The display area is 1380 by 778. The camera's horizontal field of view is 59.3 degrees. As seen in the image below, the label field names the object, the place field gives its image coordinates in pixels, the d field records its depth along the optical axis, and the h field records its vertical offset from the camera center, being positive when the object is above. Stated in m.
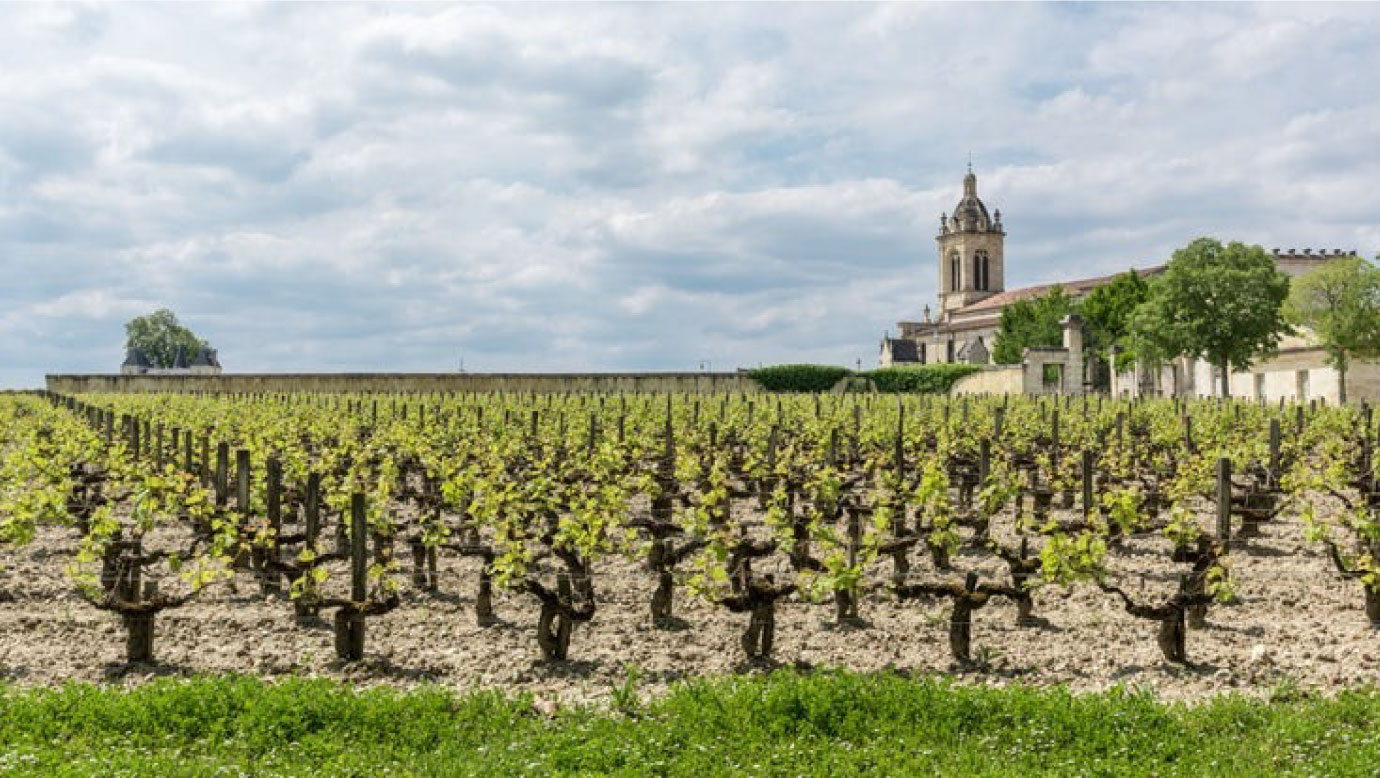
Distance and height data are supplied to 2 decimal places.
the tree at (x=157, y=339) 94.19 +5.14
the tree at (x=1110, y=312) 72.06 +5.11
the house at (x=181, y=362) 90.28 +3.24
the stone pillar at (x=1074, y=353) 52.78 +1.91
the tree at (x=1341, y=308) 45.38 +3.40
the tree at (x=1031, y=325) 79.56 +4.88
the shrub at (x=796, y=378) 57.16 +1.02
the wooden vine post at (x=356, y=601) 8.34 -1.41
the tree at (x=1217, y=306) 46.72 +3.47
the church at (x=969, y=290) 100.94 +9.82
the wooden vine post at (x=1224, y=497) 12.39 -1.05
